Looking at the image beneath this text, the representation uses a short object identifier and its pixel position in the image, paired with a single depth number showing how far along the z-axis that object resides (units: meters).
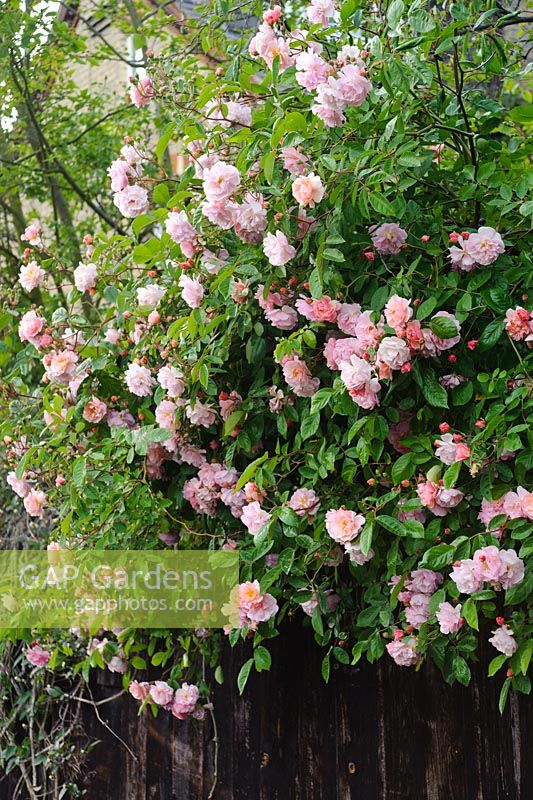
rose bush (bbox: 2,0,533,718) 1.98
